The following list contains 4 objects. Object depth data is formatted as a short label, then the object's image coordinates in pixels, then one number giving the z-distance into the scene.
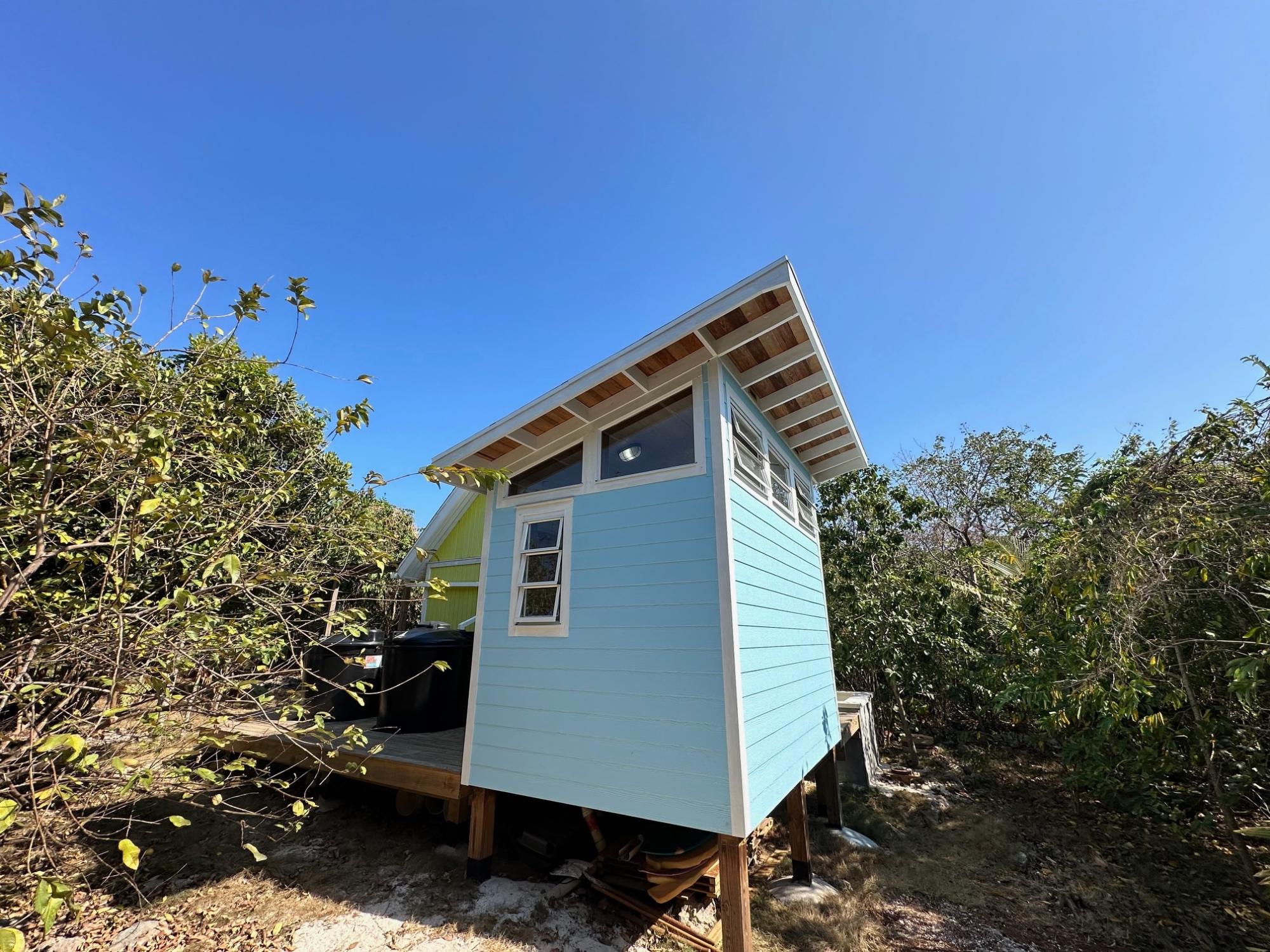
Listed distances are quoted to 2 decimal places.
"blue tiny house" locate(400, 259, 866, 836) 3.58
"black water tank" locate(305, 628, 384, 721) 6.99
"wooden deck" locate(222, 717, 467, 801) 4.63
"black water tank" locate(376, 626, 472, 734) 5.99
